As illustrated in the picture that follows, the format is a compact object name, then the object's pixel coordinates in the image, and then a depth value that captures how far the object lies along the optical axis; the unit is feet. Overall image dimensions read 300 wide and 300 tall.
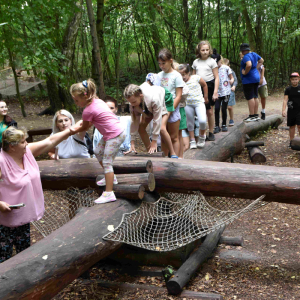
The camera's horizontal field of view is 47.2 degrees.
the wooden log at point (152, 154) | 13.66
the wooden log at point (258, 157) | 22.79
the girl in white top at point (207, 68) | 18.79
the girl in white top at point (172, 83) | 15.30
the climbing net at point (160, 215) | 10.15
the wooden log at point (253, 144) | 24.25
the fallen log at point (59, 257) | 7.20
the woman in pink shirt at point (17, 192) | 9.17
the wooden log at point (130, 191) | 10.88
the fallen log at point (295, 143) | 21.94
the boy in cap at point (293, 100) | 21.77
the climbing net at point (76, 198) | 12.51
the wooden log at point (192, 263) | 10.77
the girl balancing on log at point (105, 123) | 10.52
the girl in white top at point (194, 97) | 17.75
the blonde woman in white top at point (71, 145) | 13.51
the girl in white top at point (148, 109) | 13.02
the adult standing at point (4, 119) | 16.87
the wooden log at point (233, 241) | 14.03
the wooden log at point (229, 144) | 18.70
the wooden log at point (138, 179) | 11.36
